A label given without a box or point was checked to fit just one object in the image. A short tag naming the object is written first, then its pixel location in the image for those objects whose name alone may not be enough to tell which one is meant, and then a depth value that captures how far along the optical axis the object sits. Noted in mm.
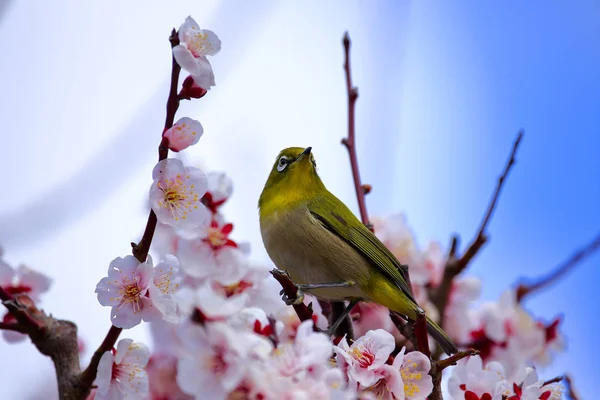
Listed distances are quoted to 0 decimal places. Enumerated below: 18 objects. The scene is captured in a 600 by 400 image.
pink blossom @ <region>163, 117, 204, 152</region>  4508
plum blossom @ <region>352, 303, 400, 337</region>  8922
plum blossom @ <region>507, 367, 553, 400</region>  4738
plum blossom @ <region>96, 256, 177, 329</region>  4555
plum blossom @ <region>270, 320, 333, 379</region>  3422
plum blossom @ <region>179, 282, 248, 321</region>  3494
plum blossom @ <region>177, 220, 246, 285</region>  6645
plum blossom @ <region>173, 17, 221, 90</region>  4512
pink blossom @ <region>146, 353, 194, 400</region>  6578
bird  7219
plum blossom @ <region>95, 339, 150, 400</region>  4695
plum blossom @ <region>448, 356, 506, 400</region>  4906
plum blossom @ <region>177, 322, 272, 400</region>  3217
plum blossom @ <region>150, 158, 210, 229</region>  4695
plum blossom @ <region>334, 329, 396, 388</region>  4500
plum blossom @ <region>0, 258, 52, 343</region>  5809
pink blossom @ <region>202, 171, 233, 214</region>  7109
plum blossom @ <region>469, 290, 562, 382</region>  8883
